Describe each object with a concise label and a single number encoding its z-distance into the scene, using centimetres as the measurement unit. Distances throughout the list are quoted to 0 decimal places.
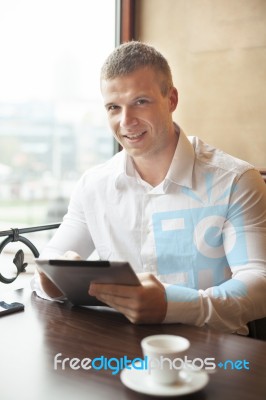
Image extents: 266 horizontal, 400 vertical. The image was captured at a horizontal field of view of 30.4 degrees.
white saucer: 88
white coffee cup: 88
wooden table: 92
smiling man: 164
